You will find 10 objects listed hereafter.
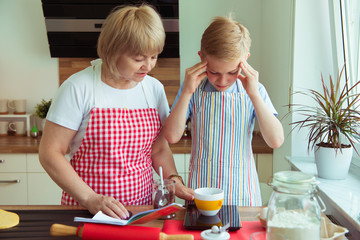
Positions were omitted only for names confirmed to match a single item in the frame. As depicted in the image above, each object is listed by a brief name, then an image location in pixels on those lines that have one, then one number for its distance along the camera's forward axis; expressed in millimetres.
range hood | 2930
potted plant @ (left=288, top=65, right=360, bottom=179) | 1794
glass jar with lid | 953
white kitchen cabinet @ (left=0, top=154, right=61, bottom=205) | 2861
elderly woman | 1345
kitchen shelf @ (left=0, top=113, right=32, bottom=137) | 3218
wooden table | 1134
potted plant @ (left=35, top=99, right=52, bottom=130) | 3096
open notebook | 1105
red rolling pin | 1063
